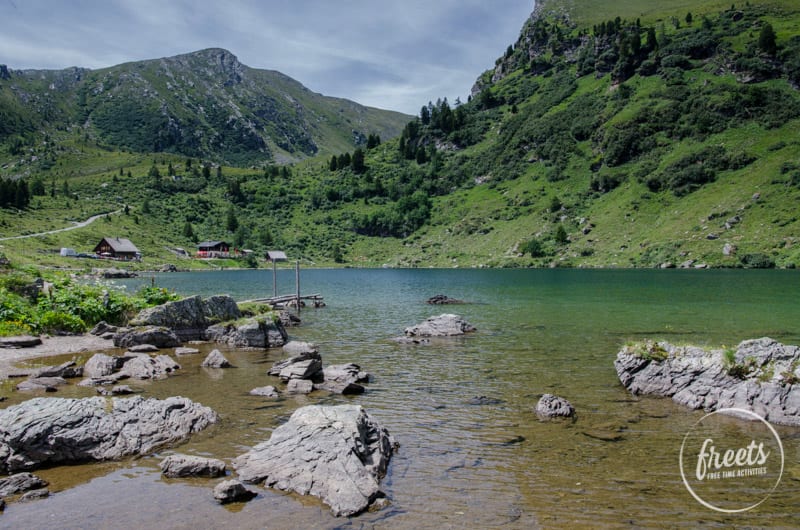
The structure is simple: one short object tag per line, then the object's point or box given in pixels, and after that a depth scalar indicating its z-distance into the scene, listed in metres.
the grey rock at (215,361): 25.17
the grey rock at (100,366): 22.17
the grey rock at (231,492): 10.77
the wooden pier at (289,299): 54.84
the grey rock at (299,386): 20.37
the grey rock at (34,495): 10.85
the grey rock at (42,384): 19.48
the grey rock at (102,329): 31.94
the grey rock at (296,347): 27.11
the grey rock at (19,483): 11.07
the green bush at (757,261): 90.62
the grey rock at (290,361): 23.47
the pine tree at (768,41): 149.25
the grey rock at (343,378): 20.53
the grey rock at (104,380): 20.53
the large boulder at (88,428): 12.75
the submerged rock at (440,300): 58.06
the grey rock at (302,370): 22.02
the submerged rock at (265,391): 19.80
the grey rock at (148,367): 22.48
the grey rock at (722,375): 16.41
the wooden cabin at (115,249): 133.25
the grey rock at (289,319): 43.54
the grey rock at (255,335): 31.69
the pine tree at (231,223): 189.62
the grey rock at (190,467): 12.10
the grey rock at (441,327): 35.53
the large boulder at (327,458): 11.02
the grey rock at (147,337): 29.84
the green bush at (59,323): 31.14
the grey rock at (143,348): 27.94
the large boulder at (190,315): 32.50
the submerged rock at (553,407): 16.95
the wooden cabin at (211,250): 165.25
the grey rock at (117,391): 19.14
